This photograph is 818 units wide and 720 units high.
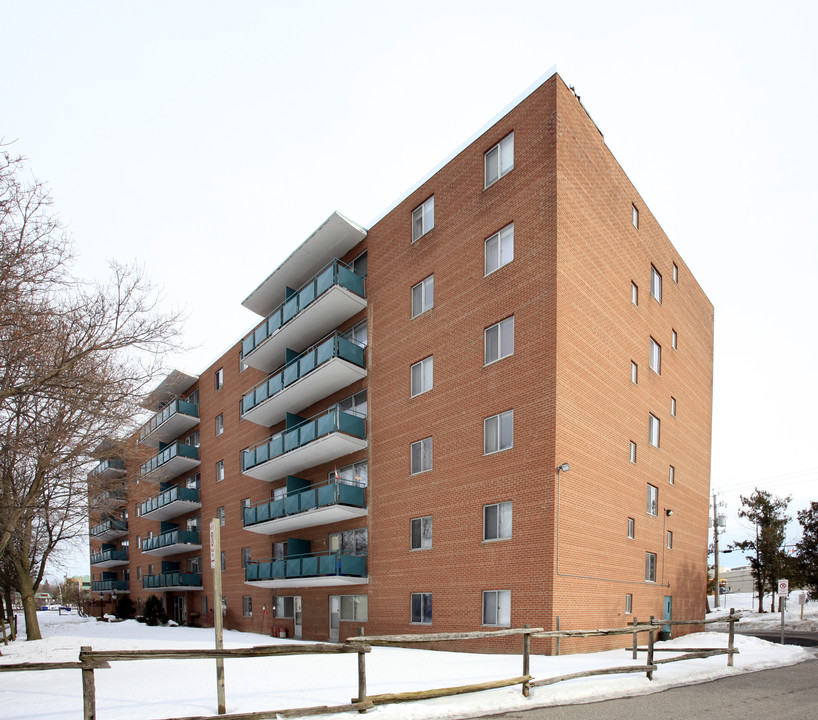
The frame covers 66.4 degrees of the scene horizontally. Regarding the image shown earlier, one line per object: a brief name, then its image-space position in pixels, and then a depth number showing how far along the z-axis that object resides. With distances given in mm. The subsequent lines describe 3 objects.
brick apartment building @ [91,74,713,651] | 18656
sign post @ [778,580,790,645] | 19609
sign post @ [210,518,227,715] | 8609
